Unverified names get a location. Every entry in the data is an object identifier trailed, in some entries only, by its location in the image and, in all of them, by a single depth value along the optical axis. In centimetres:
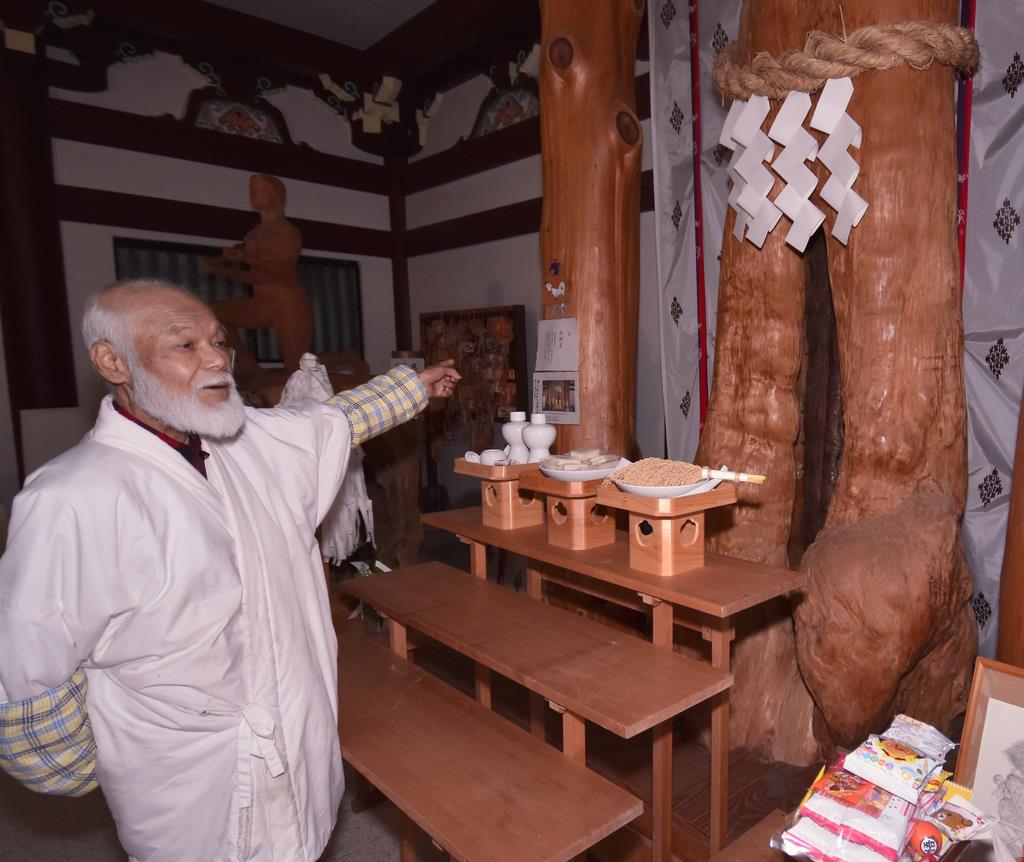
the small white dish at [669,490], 169
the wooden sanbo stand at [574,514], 201
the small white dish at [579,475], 197
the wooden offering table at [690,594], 166
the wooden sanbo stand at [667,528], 172
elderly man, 132
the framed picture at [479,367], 480
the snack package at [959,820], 117
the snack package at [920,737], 129
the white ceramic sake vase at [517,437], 233
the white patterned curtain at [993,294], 206
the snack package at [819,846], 112
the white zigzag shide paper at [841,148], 186
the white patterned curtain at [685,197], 276
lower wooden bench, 138
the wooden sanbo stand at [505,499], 227
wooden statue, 374
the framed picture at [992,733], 143
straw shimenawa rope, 176
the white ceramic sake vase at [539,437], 228
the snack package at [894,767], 118
